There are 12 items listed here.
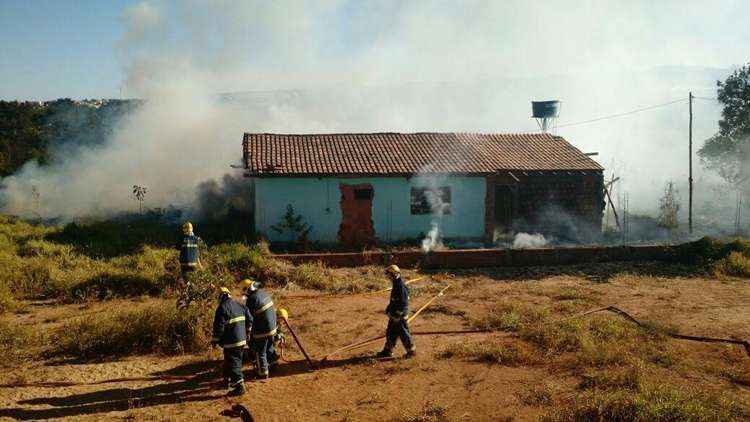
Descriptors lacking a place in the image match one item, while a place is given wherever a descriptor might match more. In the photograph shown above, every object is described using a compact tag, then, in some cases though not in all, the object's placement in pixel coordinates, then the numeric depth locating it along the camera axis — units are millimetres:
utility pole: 20688
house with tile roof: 18078
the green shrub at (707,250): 15344
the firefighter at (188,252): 11578
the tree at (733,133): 25625
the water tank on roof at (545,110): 26156
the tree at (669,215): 21703
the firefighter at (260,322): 7625
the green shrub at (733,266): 14383
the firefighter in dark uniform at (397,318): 8461
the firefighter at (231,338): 7164
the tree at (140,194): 22000
